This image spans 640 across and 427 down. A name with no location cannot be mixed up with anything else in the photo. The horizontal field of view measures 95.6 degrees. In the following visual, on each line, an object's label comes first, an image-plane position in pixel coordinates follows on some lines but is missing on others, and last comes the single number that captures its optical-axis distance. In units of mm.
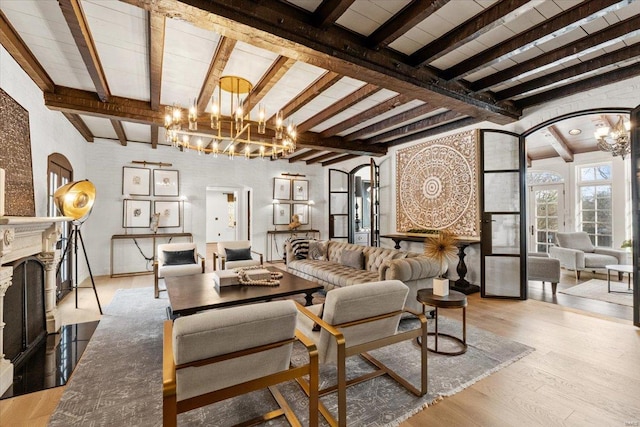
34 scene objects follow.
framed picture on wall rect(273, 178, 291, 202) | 8164
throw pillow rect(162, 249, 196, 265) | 4711
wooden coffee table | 2711
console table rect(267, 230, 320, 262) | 8109
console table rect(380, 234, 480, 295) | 4559
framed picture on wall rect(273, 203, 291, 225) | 8203
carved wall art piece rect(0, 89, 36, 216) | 2586
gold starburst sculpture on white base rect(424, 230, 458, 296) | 2889
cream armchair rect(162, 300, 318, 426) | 1319
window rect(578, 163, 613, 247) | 6367
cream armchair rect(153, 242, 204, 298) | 4395
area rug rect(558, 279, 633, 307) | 4312
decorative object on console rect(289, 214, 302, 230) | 8148
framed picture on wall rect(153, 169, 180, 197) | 6617
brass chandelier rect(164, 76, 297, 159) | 2902
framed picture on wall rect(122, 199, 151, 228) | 6309
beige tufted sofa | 3338
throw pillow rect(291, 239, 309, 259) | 5289
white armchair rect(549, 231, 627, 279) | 5602
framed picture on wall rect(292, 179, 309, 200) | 8484
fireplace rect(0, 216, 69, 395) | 2164
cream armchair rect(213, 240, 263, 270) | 4960
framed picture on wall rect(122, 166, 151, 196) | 6316
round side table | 2537
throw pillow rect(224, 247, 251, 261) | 5150
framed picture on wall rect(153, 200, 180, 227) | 6621
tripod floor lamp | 3424
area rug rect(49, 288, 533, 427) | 1847
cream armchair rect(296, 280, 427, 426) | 1780
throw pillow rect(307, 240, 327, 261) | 5289
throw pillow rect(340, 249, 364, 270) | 4426
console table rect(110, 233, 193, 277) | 6086
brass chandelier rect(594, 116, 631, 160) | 4656
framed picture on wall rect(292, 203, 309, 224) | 8516
